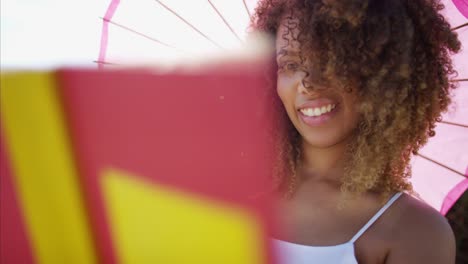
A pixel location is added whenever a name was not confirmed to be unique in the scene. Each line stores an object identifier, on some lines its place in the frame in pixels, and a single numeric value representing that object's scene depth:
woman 1.02
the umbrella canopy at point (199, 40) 1.30
